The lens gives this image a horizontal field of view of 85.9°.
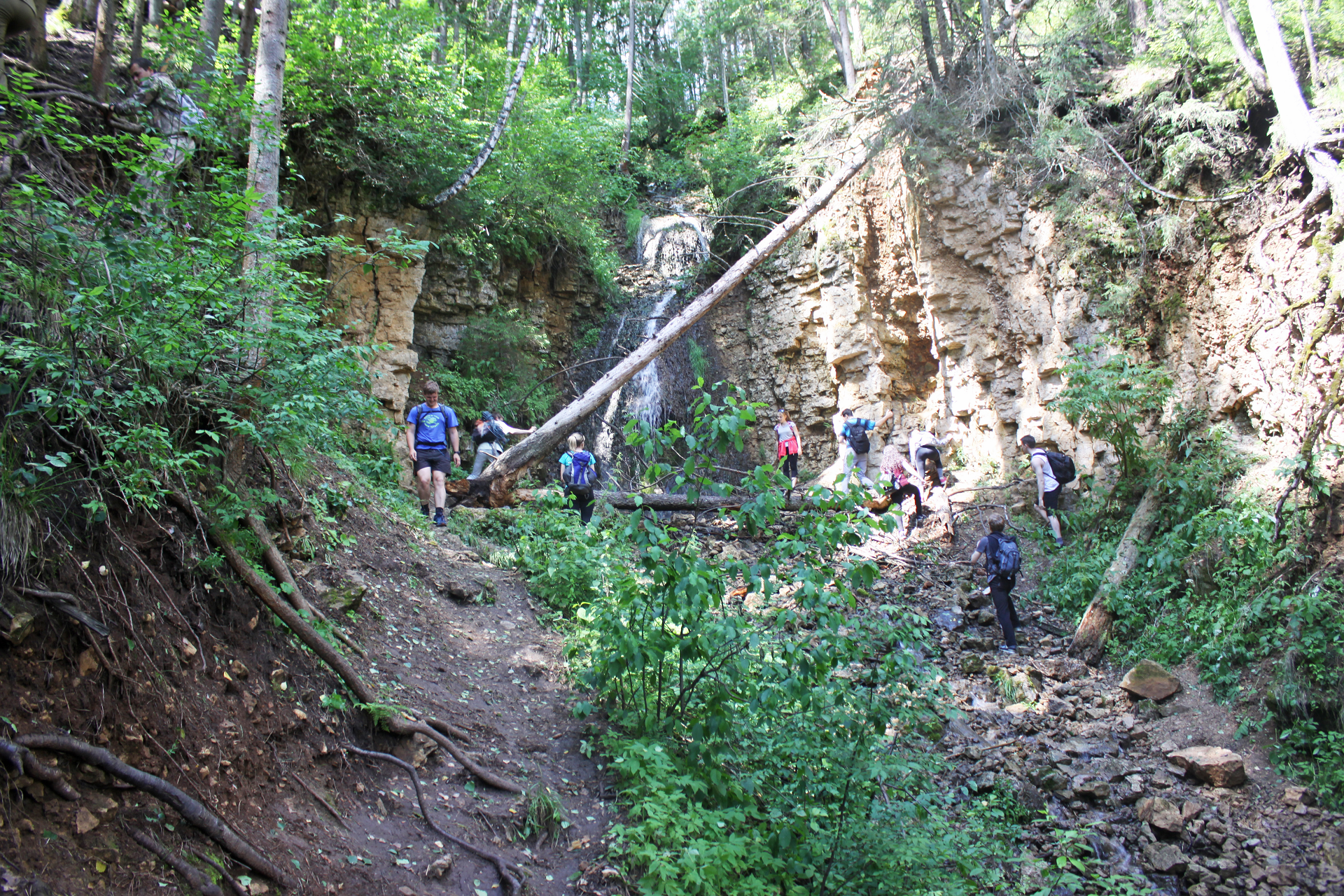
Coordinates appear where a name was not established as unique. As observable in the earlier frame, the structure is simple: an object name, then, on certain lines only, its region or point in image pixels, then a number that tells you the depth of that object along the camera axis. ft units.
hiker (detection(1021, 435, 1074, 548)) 32.45
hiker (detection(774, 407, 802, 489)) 44.21
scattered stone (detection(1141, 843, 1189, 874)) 15.66
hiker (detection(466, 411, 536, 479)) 34.68
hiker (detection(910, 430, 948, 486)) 38.91
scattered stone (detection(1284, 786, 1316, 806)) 16.53
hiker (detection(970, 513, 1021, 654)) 25.21
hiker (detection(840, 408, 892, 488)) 40.91
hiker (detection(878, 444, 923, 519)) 37.32
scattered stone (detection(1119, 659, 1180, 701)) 21.27
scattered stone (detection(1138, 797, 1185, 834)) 16.71
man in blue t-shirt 27.25
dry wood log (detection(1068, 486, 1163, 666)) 24.81
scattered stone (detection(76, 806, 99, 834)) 8.45
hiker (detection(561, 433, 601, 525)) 32.22
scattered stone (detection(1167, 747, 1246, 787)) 17.63
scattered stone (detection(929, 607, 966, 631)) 27.81
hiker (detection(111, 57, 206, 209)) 14.29
